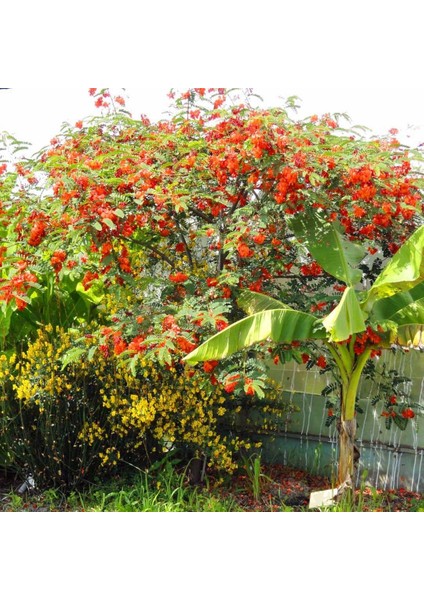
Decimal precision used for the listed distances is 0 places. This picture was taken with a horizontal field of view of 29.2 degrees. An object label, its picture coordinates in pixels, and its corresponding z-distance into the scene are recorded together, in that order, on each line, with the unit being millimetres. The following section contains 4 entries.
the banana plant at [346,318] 4844
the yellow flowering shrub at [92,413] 5848
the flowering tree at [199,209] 5043
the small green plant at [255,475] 5879
